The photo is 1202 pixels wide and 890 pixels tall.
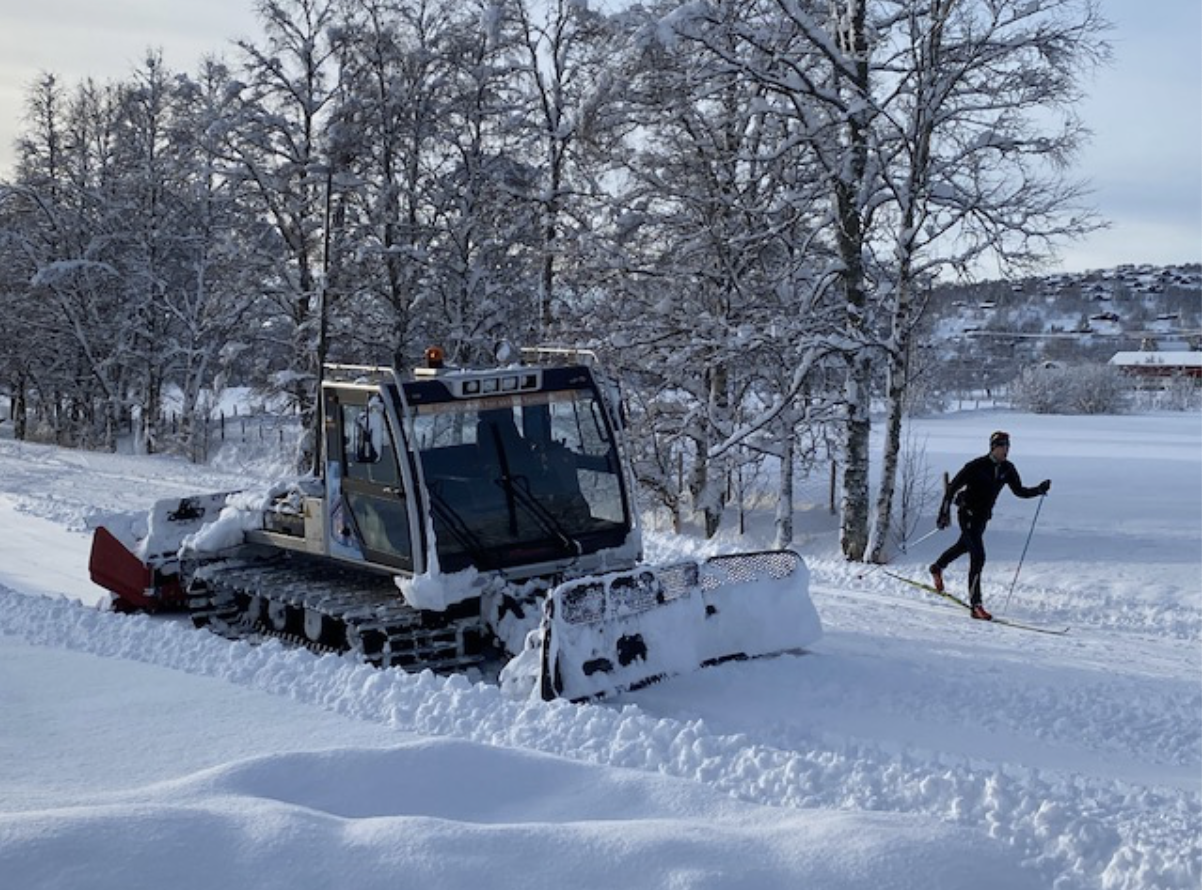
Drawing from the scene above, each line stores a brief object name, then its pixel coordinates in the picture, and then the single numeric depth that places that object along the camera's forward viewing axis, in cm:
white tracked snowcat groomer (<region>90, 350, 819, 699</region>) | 844
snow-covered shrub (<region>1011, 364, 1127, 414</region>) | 5453
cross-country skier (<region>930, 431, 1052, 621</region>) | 1189
